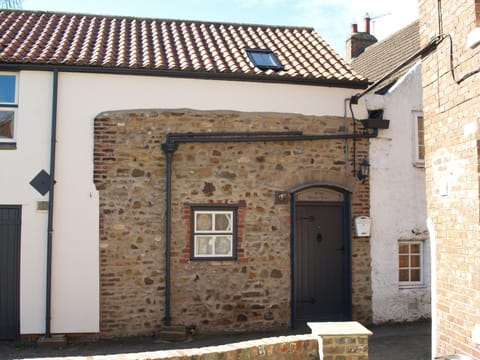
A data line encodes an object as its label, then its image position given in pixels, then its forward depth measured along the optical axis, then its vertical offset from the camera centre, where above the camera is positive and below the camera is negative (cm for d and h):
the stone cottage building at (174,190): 891 +56
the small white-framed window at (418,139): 1030 +165
